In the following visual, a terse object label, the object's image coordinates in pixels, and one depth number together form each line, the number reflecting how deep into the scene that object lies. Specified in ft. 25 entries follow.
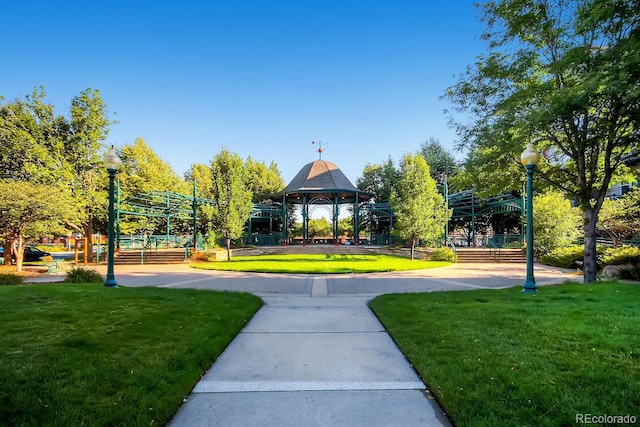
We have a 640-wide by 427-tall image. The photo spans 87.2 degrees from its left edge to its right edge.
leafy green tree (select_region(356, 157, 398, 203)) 124.36
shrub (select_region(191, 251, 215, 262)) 70.08
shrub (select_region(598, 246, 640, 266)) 39.65
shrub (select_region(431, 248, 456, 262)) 66.23
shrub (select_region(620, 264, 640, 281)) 35.63
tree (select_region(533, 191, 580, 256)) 65.05
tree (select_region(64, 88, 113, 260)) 70.69
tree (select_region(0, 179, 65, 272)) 43.83
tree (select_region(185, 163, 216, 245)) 98.38
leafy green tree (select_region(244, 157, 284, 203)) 138.10
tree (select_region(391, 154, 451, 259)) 66.69
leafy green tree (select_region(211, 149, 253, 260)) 67.72
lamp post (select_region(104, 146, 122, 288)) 28.09
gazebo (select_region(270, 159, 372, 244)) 99.35
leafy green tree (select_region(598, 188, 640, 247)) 52.85
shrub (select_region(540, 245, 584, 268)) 54.85
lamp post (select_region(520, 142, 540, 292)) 26.48
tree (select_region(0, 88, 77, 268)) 52.13
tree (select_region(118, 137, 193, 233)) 94.14
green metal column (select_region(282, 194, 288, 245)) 99.94
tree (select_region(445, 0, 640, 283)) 24.84
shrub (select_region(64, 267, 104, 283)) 34.45
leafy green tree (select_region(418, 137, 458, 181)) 125.08
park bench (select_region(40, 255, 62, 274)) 46.32
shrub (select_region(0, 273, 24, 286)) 33.45
